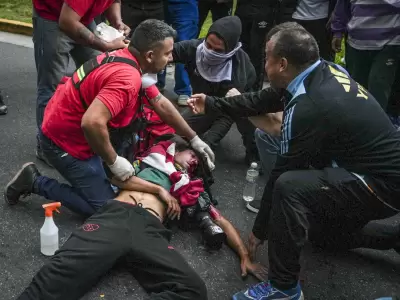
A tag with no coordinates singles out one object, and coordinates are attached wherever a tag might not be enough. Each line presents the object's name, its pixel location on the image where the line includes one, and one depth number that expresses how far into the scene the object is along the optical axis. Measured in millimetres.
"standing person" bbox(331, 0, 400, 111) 4059
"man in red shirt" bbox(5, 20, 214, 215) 2969
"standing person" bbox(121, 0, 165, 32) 4988
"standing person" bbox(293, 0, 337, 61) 4914
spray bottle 2979
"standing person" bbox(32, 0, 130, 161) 3572
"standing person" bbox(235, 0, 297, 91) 5039
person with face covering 4191
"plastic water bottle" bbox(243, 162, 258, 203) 3896
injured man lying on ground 2547
